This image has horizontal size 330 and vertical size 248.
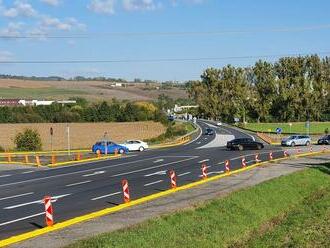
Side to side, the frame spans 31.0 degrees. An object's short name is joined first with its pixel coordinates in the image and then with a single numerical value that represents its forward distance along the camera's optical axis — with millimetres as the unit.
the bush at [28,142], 69375
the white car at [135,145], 64000
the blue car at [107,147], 59334
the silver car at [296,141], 71000
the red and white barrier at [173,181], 24517
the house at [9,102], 147912
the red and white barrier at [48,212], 14992
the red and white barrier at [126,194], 20109
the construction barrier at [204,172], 29469
